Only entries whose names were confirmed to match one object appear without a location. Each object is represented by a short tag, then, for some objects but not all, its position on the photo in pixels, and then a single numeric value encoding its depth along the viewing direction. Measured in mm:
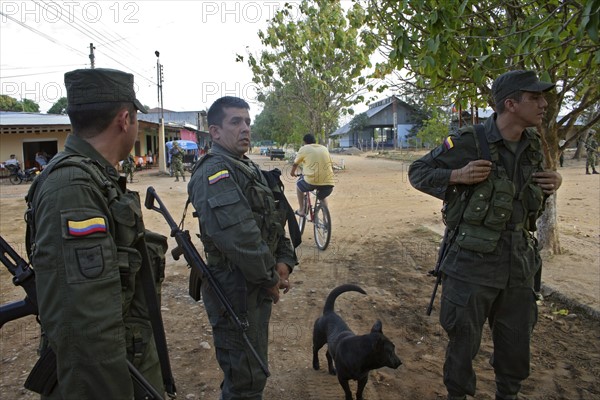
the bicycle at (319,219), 6969
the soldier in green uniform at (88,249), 1292
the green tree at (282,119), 29938
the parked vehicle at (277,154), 43575
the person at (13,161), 20981
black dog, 2820
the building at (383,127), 55656
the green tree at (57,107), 55272
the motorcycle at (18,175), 20656
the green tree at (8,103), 48312
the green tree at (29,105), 55731
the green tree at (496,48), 2980
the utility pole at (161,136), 25455
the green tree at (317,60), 18125
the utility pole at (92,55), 19266
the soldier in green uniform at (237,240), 2209
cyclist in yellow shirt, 7137
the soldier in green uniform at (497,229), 2555
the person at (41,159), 21788
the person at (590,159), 17594
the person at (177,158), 20344
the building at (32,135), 21984
